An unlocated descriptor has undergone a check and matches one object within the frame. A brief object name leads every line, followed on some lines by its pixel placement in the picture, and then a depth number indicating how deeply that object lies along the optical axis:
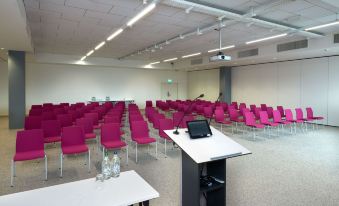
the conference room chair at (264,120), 8.13
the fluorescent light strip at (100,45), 10.55
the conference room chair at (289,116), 8.89
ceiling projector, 7.52
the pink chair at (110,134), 5.36
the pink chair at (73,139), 4.81
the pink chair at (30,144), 4.40
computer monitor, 2.77
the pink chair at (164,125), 6.38
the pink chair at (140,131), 5.81
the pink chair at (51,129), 5.80
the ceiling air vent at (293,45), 9.23
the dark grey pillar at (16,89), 9.84
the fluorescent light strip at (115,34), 8.12
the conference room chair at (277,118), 8.49
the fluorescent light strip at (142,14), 5.53
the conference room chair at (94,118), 6.98
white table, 1.83
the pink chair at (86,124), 5.98
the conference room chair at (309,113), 9.78
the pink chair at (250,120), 7.86
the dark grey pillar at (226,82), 15.87
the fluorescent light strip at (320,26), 6.58
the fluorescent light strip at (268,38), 8.32
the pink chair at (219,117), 8.58
